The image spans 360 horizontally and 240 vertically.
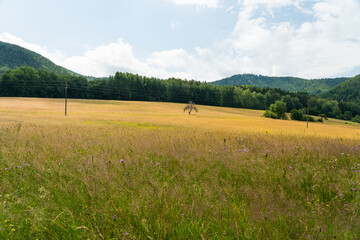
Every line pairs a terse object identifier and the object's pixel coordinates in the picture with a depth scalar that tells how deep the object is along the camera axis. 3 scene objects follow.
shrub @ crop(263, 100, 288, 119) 87.18
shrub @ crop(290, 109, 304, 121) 91.04
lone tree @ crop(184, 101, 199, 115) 73.10
